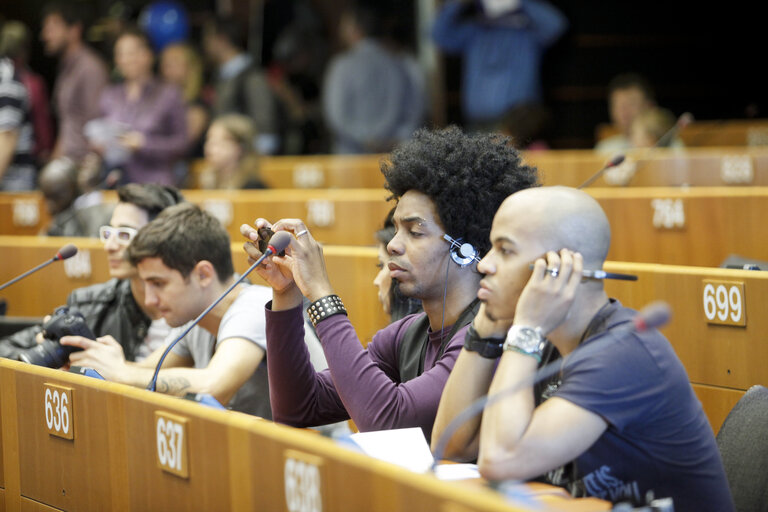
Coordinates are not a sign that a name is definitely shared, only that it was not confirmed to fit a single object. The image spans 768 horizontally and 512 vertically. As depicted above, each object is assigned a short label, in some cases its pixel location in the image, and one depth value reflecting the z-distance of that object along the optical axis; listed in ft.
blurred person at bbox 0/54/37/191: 35.47
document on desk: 11.42
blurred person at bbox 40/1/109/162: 45.42
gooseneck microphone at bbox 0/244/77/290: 19.67
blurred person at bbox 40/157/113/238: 32.63
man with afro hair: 13.96
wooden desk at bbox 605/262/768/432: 17.24
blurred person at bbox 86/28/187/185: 40.83
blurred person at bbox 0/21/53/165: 47.34
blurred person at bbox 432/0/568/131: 45.03
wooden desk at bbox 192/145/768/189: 32.01
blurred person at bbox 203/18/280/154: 46.24
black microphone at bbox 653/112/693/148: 35.60
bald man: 10.78
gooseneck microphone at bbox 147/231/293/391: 14.10
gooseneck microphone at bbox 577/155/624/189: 24.24
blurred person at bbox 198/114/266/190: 38.06
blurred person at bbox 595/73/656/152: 43.88
